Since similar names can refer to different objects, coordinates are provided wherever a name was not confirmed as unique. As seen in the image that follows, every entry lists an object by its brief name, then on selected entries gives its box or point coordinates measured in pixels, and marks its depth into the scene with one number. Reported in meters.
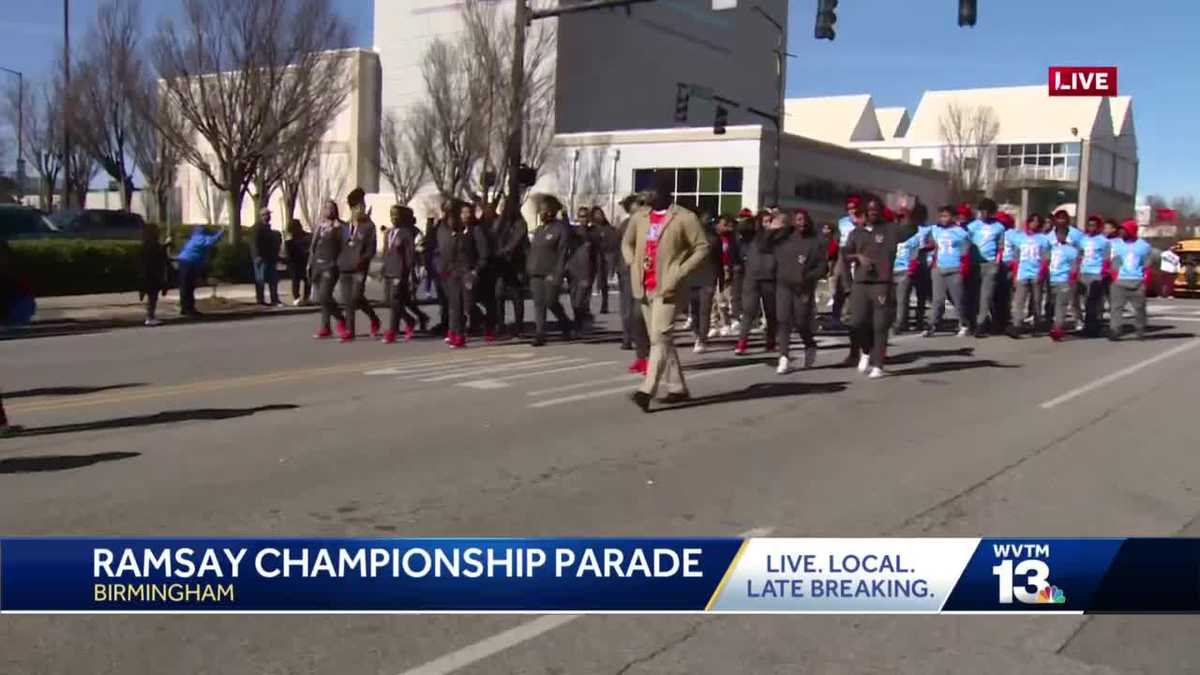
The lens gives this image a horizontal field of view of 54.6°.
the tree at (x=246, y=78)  24.84
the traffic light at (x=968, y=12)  17.38
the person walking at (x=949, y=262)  16.36
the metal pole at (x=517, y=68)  21.52
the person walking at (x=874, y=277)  11.60
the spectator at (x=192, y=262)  17.86
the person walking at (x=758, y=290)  13.22
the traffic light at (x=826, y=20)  19.48
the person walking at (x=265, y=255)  19.98
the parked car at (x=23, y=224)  25.91
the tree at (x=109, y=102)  34.78
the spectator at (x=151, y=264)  16.78
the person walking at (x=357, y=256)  14.21
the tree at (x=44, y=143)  45.41
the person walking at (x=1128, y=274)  16.14
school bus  30.64
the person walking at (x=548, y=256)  13.82
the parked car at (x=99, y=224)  30.66
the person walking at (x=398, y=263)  14.69
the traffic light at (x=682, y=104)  35.25
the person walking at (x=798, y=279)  11.92
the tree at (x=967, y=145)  65.00
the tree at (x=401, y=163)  47.50
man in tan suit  9.11
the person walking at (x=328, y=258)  14.49
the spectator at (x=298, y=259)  20.44
